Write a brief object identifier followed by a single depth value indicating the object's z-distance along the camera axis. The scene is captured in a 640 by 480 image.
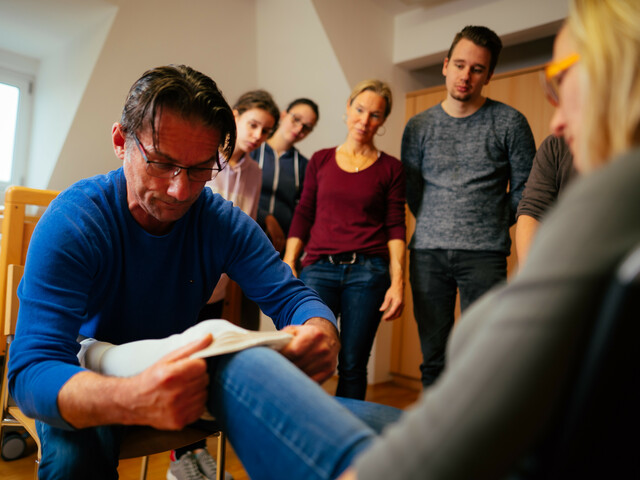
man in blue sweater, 0.68
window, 2.84
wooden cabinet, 2.82
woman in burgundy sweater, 1.81
